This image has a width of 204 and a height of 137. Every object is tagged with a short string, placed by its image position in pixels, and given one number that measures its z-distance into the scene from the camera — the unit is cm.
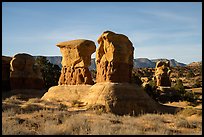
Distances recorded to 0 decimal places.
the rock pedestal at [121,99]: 1995
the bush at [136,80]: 4205
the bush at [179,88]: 4106
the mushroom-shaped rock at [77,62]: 2700
